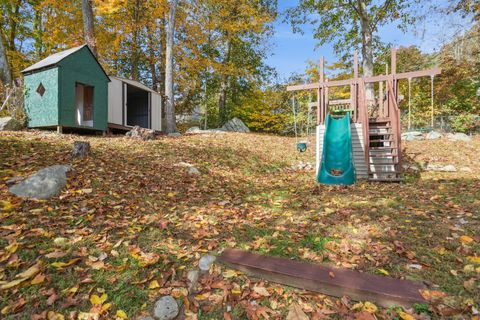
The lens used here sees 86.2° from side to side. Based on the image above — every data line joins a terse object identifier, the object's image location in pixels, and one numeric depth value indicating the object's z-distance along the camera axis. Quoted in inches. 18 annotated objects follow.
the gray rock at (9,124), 319.3
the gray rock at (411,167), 304.7
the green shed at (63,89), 331.6
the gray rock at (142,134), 339.0
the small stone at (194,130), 533.7
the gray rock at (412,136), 481.7
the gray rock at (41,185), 143.7
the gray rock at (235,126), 679.1
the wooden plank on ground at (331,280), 81.0
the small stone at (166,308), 79.6
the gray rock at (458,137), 460.9
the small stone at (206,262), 102.3
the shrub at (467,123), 584.1
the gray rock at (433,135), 484.2
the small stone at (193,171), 229.1
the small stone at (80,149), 215.9
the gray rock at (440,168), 293.7
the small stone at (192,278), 92.3
